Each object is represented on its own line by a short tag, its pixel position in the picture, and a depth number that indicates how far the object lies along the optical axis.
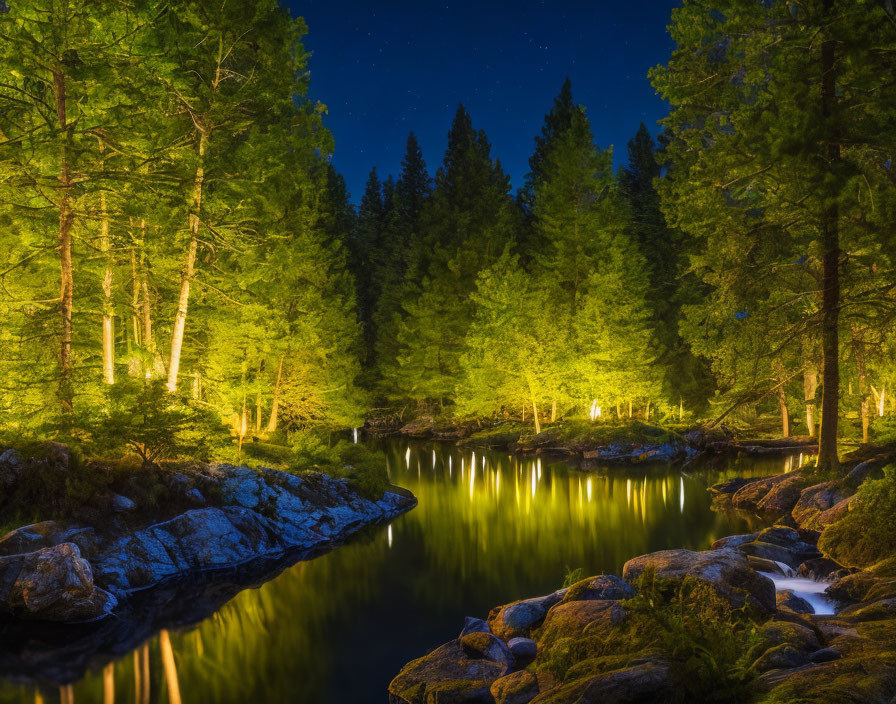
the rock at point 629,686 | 4.76
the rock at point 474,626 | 8.45
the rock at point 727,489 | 18.46
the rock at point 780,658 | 5.44
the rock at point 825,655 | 5.56
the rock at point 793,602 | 8.27
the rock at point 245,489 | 14.02
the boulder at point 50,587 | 9.41
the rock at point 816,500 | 13.48
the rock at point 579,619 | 6.89
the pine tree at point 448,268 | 40.44
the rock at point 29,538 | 9.98
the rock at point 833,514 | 12.19
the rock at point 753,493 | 17.16
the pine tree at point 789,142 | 12.51
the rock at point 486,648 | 7.29
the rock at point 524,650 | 7.37
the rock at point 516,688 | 6.03
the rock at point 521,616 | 8.42
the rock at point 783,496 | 15.52
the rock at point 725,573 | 7.64
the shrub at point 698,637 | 4.64
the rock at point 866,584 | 8.17
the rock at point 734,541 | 12.18
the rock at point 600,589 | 8.28
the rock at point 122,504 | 11.97
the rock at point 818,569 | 10.15
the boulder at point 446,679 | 6.49
